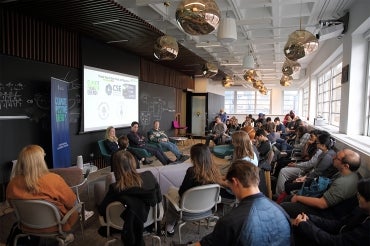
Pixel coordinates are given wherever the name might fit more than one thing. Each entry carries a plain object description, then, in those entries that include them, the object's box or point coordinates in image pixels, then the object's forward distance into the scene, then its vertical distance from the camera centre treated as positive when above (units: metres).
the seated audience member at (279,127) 9.02 -0.65
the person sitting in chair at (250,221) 1.40 -0.61
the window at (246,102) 19.69 +0.43
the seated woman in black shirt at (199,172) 2.63 -0.66
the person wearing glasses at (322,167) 3.34 -0.74
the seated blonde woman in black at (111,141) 5.74 -0.76
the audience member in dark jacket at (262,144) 4.45 -0.64
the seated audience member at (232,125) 9.77 -0.68
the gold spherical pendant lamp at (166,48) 3.83 +0.86
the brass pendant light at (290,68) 5.51 +0.84
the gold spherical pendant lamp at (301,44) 3.27 +0.80
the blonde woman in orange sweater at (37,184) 2.30 -0.70
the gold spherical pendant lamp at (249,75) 7.49 +0.93
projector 5.12 +1.53
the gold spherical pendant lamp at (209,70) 5.62 +0.80
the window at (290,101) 18.97 +0.52
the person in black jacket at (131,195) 2.17 -0.76
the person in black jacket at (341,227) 1.75 -0.93
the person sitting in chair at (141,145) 6.48 -0.94
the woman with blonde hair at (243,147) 3.38 -0.51
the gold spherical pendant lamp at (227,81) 9.84 +0.98
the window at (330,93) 7.30 +0.48
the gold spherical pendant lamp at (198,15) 2.27 +0.80
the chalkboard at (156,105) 8.66 +0.07
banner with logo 4.57 -0.33
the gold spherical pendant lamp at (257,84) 10.58 +0.98
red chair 11.23 -0.87
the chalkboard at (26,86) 4.21 +0.33
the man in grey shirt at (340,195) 2.47 -0.81
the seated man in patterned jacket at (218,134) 7.87 -0.82
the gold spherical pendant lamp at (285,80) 8.23 +0.90
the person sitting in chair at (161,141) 7.34 -0.95
